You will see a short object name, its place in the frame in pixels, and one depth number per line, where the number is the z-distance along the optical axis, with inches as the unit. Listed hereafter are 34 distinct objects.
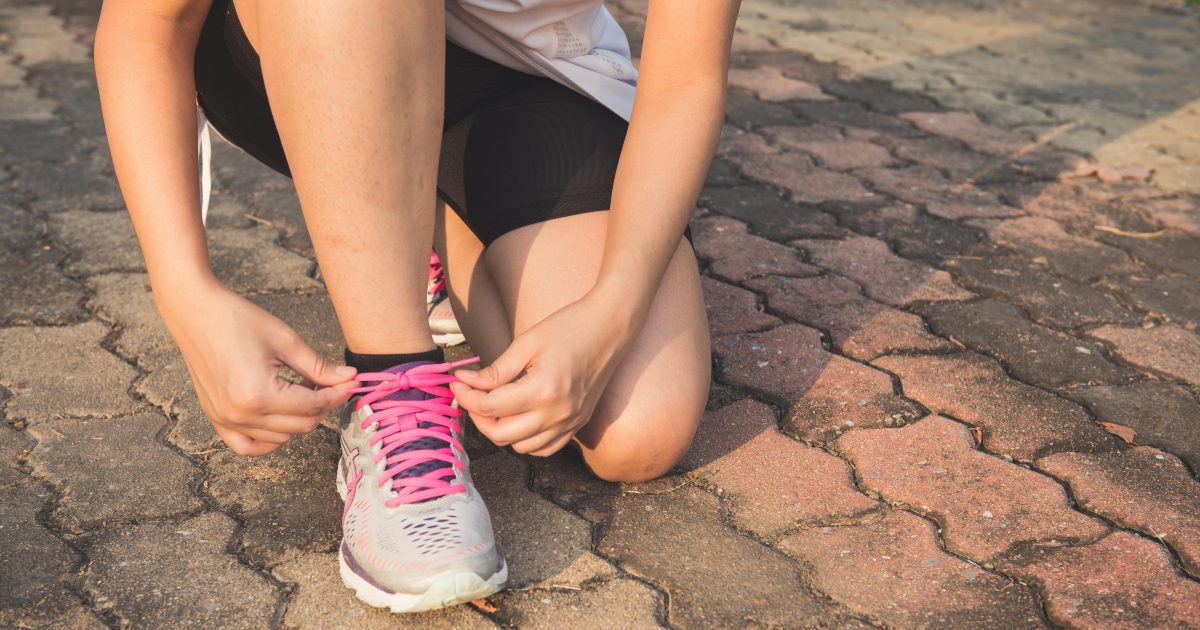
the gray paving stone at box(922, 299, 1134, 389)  75.7
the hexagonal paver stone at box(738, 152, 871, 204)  107.0
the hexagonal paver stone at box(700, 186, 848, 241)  98.1
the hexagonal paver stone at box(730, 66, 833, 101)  139.8
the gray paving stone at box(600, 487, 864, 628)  52.1
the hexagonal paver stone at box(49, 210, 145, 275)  87.3
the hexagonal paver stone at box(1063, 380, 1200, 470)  67.9
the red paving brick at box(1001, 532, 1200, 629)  52.4
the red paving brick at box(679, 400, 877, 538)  59.9
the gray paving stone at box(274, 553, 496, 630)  50.4
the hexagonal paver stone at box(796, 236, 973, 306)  87.0
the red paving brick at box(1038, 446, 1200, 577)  59.1
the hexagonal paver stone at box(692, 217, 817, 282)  89.9
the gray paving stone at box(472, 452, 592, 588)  54.9
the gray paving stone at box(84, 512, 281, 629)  50.6
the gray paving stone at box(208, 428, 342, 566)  56.1
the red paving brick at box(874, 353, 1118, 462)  67.1
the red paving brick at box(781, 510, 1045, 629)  52.4
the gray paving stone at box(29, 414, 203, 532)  58.1
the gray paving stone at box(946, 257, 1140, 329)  84.2
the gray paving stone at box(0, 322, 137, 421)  67.7
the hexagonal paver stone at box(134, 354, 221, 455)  64.7
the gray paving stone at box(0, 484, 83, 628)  50.4
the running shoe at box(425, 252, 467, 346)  77.5
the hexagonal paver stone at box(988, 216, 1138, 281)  93.0
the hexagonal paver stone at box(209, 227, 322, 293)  85.6
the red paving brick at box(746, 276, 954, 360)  78.6
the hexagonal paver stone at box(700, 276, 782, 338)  80.3
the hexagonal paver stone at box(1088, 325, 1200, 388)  77.1
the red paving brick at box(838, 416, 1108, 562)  58.6
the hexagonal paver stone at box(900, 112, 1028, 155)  124.6
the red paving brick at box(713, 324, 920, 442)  68.8
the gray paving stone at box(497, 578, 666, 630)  50.9
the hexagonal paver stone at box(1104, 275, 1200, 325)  85.6
